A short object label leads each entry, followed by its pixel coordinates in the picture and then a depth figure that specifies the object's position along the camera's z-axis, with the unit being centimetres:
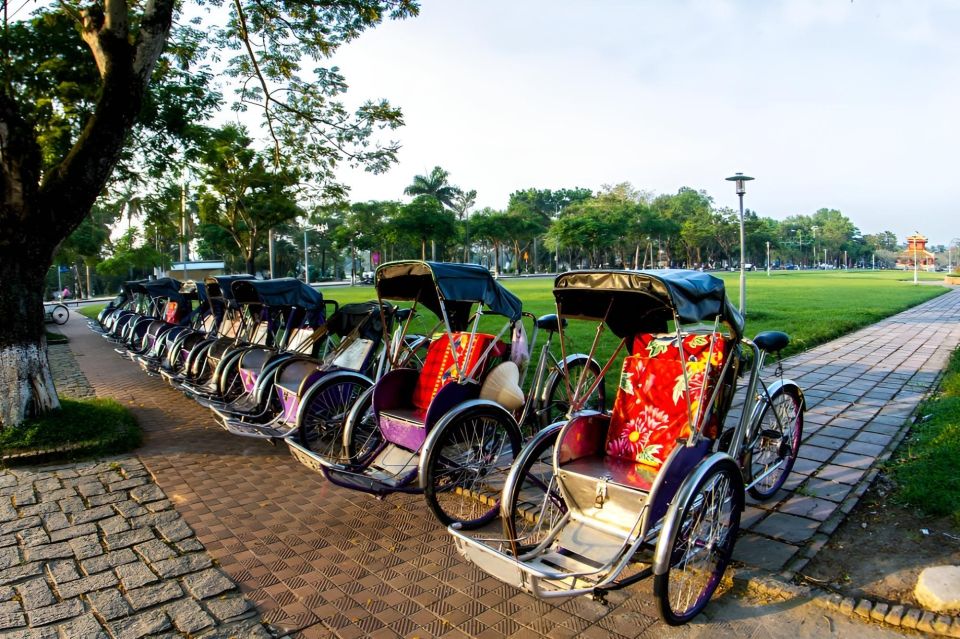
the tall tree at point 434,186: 5178
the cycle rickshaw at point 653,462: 299
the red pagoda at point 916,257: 4653
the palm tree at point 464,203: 5694
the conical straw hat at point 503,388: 484
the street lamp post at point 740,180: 1386
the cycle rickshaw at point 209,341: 800
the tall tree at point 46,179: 592
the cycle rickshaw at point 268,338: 682
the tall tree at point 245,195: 1488
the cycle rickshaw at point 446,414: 427
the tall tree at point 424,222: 3953
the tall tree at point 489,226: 5569
